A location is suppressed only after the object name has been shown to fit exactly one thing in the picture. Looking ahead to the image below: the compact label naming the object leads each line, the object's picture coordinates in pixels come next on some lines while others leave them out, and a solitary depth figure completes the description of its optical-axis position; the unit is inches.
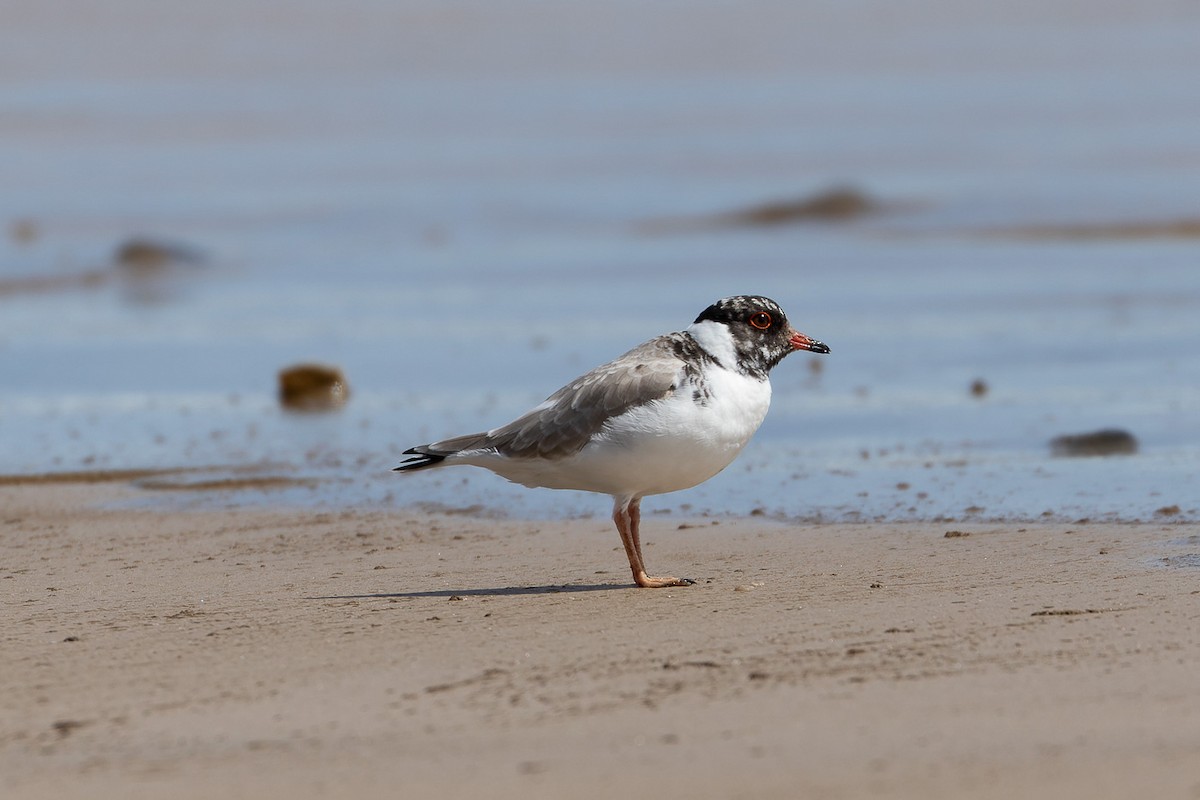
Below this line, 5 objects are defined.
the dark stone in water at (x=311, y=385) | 454.6
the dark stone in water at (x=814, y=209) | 843.4
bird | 261.7
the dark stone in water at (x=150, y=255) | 753.0
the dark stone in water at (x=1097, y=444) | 354.3
